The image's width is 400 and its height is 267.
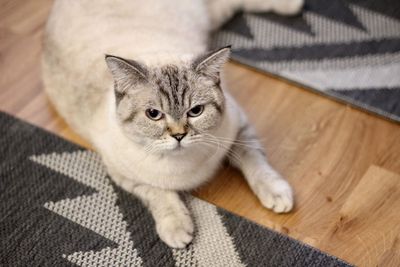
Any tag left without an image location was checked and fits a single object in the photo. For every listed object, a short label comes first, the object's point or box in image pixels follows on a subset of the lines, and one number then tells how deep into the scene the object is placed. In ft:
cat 2.17
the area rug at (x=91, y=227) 2.33
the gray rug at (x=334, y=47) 2.83
